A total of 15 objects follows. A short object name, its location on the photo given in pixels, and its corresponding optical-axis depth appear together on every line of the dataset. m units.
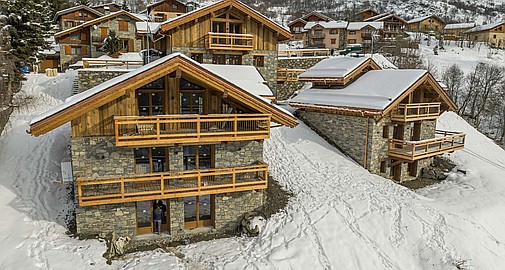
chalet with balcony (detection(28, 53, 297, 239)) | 12.95
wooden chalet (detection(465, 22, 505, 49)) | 72.81
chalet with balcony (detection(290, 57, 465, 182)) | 20.25
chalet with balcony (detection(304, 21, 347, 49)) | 55.44
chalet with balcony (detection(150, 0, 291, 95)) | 23.11
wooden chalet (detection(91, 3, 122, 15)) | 55.06
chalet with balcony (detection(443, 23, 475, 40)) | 78.78
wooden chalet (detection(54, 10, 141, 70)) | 37.23
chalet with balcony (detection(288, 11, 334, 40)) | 67.38
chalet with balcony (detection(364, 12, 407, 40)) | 56.60
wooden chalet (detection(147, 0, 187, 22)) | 43.72
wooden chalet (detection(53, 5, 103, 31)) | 43.31
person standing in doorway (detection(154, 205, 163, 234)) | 14.28
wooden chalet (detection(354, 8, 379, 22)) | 74.38
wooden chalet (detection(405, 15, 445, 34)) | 78.12
